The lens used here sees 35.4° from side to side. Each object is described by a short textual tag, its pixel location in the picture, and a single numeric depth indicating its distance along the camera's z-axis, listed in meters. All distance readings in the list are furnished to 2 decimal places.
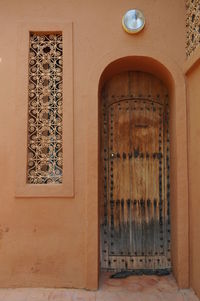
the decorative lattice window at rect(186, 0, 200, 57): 3.72
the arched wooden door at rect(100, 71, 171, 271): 4.46
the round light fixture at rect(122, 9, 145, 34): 4.04
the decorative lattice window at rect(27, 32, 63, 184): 4.12
